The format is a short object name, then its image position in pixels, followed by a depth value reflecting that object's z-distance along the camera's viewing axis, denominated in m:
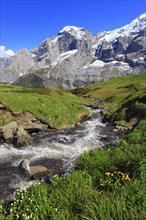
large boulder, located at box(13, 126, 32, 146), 22.52
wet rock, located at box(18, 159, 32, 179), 15.06
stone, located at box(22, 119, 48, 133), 27.30
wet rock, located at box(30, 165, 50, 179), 15.04
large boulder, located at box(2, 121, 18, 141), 23.63
